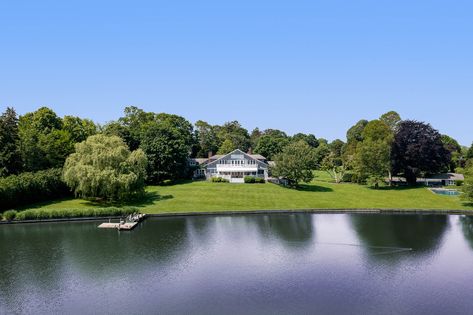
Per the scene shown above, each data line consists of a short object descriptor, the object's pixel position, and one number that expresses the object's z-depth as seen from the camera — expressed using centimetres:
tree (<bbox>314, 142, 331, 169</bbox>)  12653
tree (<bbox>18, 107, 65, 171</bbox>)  6562
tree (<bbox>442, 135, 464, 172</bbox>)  10325
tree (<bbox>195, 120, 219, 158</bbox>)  11688
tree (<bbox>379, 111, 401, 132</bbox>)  12281
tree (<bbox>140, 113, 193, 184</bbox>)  7750
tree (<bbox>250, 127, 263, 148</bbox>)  16186
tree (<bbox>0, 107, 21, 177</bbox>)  5959
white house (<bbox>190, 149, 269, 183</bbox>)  8531
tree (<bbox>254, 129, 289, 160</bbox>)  11862
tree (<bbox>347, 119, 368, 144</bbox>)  13115
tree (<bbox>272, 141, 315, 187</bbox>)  7562
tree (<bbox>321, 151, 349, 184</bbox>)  8675
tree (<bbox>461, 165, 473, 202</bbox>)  6216
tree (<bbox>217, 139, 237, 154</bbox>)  11481
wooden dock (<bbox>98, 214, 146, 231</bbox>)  4774
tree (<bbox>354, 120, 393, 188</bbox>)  7756
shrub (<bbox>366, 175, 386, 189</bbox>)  7788
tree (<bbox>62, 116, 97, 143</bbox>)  8231
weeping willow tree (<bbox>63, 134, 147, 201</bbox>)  5697
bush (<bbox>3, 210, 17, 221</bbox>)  5134
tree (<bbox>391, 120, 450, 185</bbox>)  7875
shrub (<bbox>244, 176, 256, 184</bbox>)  8175
